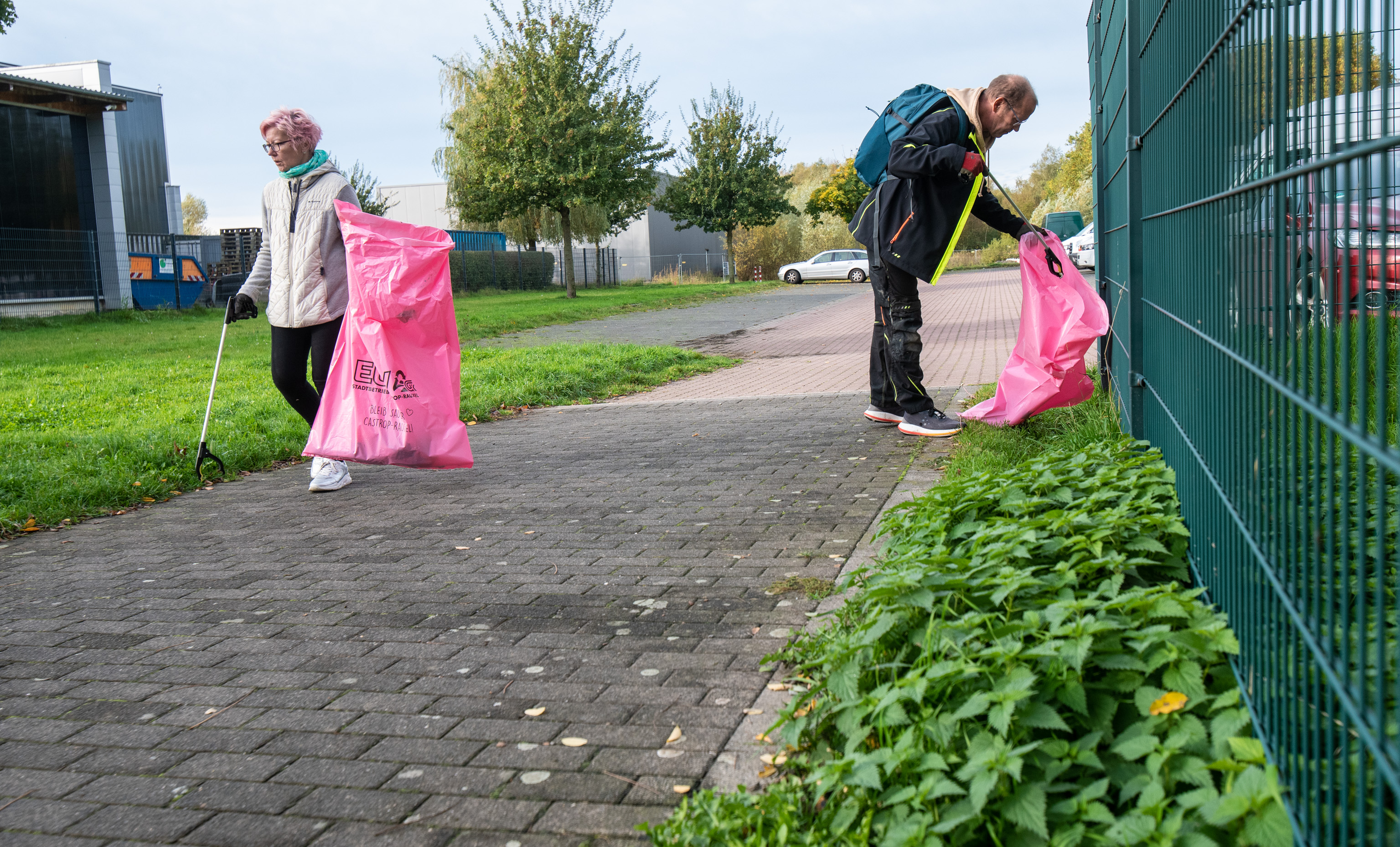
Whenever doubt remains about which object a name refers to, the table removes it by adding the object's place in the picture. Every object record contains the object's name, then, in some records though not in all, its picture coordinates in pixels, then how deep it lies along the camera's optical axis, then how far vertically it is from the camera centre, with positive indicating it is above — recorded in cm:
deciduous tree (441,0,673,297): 3052 +518
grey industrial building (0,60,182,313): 2123 +316
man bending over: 575 +44
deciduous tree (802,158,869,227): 5125 +458
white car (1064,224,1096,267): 2739 +94
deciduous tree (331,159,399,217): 3662 +428
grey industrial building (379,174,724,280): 4994 +327
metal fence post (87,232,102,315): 2212 +109
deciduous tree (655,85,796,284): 4347 +489
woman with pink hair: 583 +37
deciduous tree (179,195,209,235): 8119 +862
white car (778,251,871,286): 4078 +108
